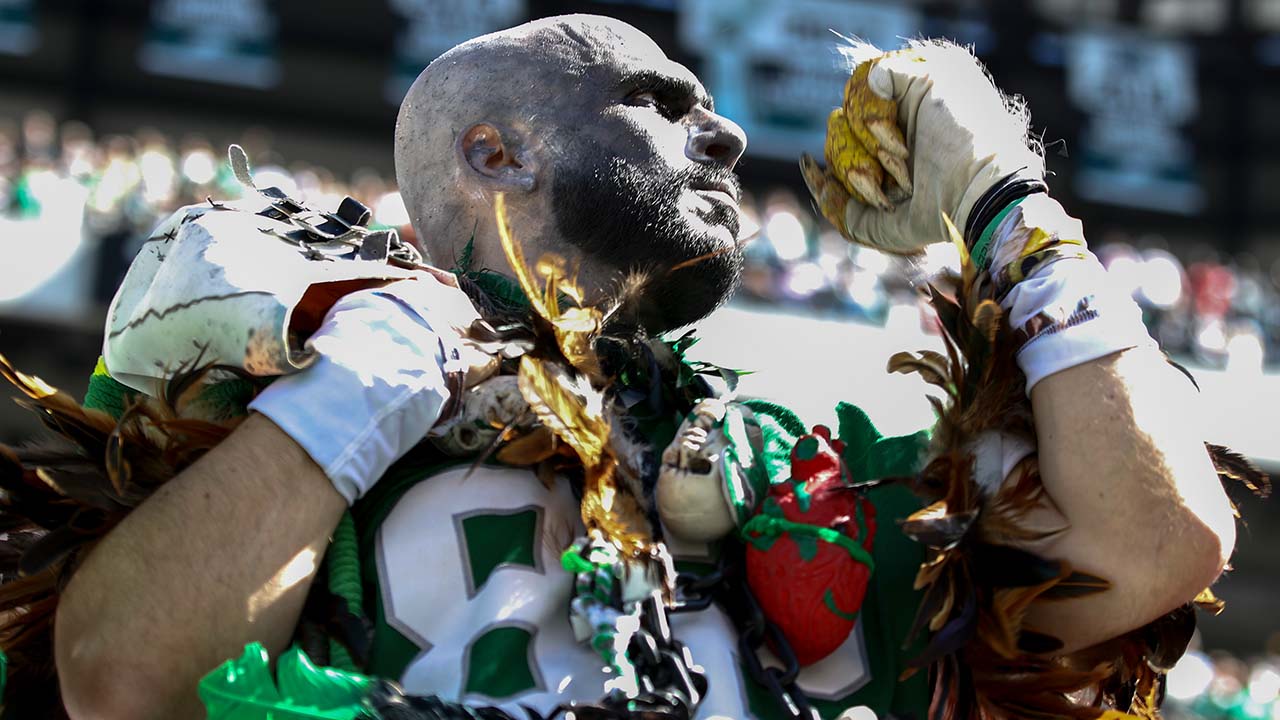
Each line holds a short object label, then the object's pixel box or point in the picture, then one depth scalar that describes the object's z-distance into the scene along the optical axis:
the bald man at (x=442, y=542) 1.70
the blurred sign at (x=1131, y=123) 15.68
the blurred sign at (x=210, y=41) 13.67
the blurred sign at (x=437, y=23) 14.06
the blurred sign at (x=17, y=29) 13.37
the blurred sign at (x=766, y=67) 14.70
